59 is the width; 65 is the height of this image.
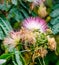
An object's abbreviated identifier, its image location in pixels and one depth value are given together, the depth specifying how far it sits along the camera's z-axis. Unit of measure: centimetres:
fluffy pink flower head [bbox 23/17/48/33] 143
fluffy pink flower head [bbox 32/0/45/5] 159
